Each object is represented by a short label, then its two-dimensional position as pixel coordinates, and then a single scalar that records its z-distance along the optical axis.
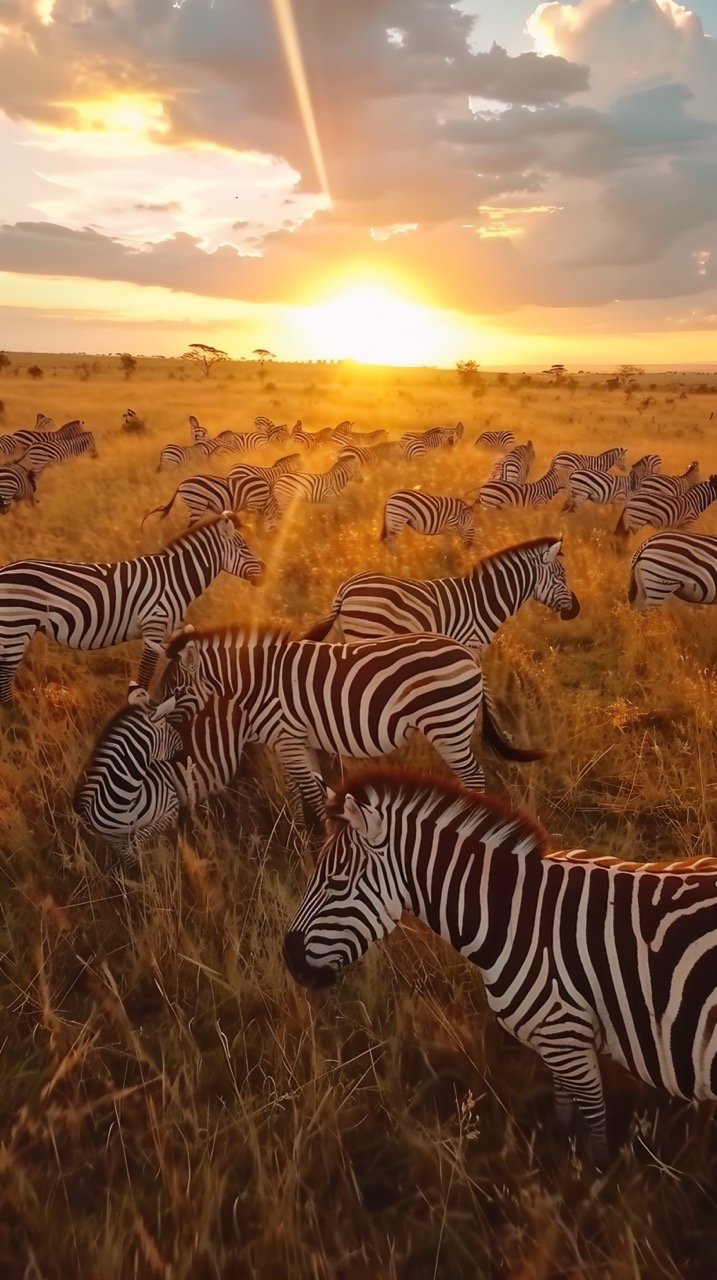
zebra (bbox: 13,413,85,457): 19.52
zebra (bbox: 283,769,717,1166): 2.61
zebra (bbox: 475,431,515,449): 23.12
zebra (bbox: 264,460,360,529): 14.63
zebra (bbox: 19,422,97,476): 18.38
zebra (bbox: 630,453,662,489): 16.45
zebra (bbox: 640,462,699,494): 14.42
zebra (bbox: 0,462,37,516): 14.44
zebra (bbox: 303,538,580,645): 6.51
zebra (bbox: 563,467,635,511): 15.53
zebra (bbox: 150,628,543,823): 5.04
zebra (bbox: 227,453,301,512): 14.56
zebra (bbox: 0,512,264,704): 6.63
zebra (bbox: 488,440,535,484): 16.52
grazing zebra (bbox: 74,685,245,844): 4.80
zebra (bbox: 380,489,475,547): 12.18
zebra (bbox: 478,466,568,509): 14.84
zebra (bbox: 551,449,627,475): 17.44
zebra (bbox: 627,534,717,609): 8.37
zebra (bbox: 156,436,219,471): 18.70
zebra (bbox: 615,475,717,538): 13.26
